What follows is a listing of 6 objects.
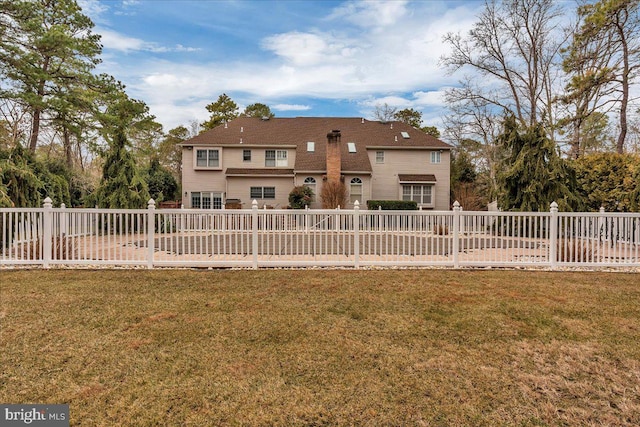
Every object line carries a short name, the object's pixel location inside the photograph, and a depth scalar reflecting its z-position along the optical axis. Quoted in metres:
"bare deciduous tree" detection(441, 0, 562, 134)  21.28
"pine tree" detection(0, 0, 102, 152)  15.38
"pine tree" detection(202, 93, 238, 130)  37.56
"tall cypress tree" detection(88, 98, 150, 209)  15.38
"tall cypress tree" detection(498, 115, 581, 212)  14.09
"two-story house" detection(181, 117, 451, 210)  24.89
